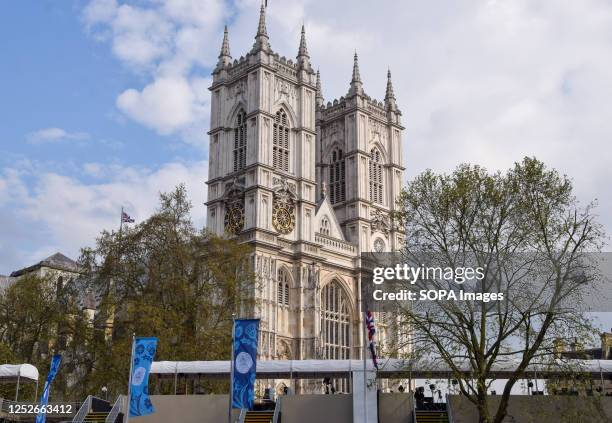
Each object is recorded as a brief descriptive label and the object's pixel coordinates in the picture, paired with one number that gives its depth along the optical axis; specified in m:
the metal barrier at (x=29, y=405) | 35.00
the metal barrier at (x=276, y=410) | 32.71
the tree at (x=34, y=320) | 44.31
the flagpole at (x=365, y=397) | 32.00
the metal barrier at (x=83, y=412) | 32.72
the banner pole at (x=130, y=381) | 27.63
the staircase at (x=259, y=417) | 33.06
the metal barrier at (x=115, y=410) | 32.53
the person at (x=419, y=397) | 33.66
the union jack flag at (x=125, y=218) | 58.42
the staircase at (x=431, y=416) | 32.38
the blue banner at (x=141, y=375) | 27.62
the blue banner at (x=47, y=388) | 31.17
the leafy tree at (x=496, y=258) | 27.92
